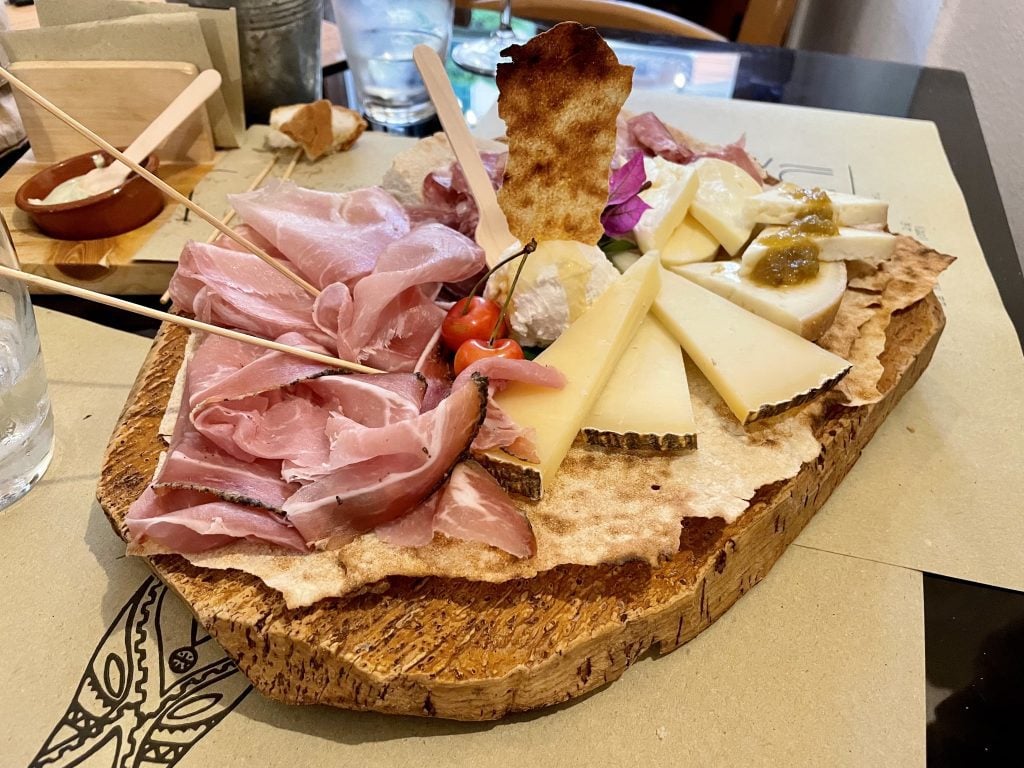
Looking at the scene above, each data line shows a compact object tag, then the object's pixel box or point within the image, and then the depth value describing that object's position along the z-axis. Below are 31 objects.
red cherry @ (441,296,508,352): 0.35
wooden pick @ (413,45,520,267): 0.37
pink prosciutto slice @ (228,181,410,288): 0.37
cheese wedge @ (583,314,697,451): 0.32
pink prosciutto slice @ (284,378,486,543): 0.29
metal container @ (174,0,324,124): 0.57
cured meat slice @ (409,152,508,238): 0.42
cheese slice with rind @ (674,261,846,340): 0.37
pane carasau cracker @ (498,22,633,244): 0.34
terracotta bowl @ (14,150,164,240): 0.48
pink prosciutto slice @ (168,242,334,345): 0.36
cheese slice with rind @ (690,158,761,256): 0.42
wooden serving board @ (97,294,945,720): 0.27
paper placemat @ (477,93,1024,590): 0.35
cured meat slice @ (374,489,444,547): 0.29
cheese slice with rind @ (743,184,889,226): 0.41
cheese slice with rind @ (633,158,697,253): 0.41
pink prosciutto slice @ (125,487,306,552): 0.28
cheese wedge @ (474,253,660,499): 0.31
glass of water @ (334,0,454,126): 0.61
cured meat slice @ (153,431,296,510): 0.30
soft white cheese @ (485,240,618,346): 0.35
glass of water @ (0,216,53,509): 0.34
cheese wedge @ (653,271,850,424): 0.34
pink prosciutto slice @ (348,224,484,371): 0.34
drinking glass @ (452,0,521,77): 0.74
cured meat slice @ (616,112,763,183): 0.49
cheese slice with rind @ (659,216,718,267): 0.42
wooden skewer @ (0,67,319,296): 0.28
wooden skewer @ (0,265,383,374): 0.26
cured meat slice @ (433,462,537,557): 0.29
